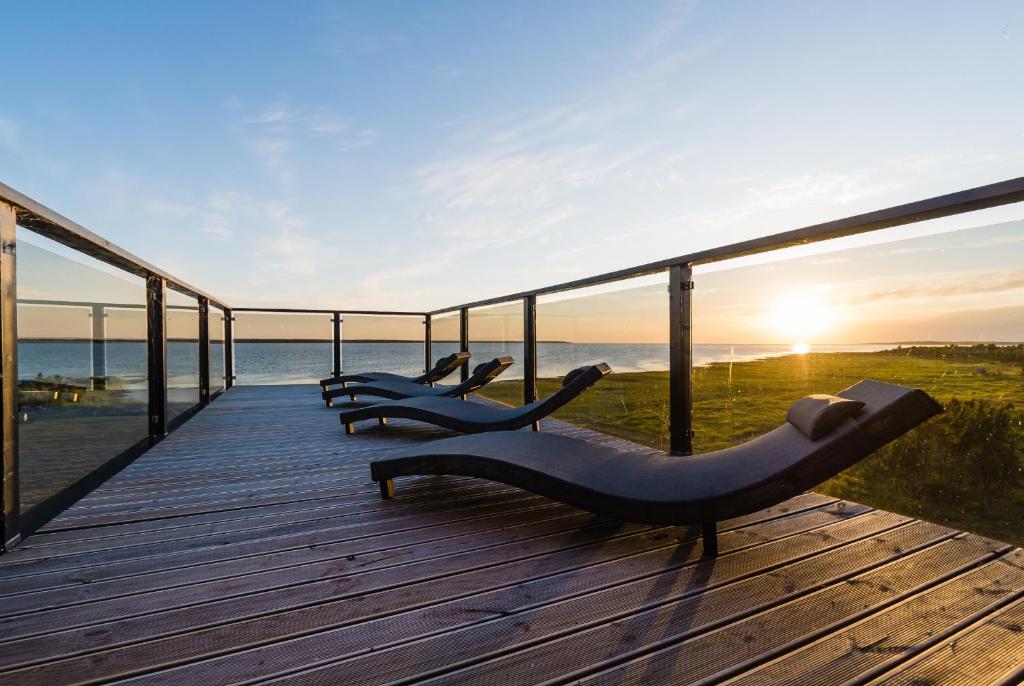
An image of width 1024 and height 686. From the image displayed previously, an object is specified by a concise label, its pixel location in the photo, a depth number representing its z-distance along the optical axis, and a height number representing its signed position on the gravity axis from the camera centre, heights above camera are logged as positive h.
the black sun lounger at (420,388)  4.86 -0.49
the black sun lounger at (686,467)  1.57 -0.50
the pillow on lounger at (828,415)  1.65 -0.24
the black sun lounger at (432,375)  6.27 -0.43
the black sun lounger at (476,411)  3.24 -0.52
